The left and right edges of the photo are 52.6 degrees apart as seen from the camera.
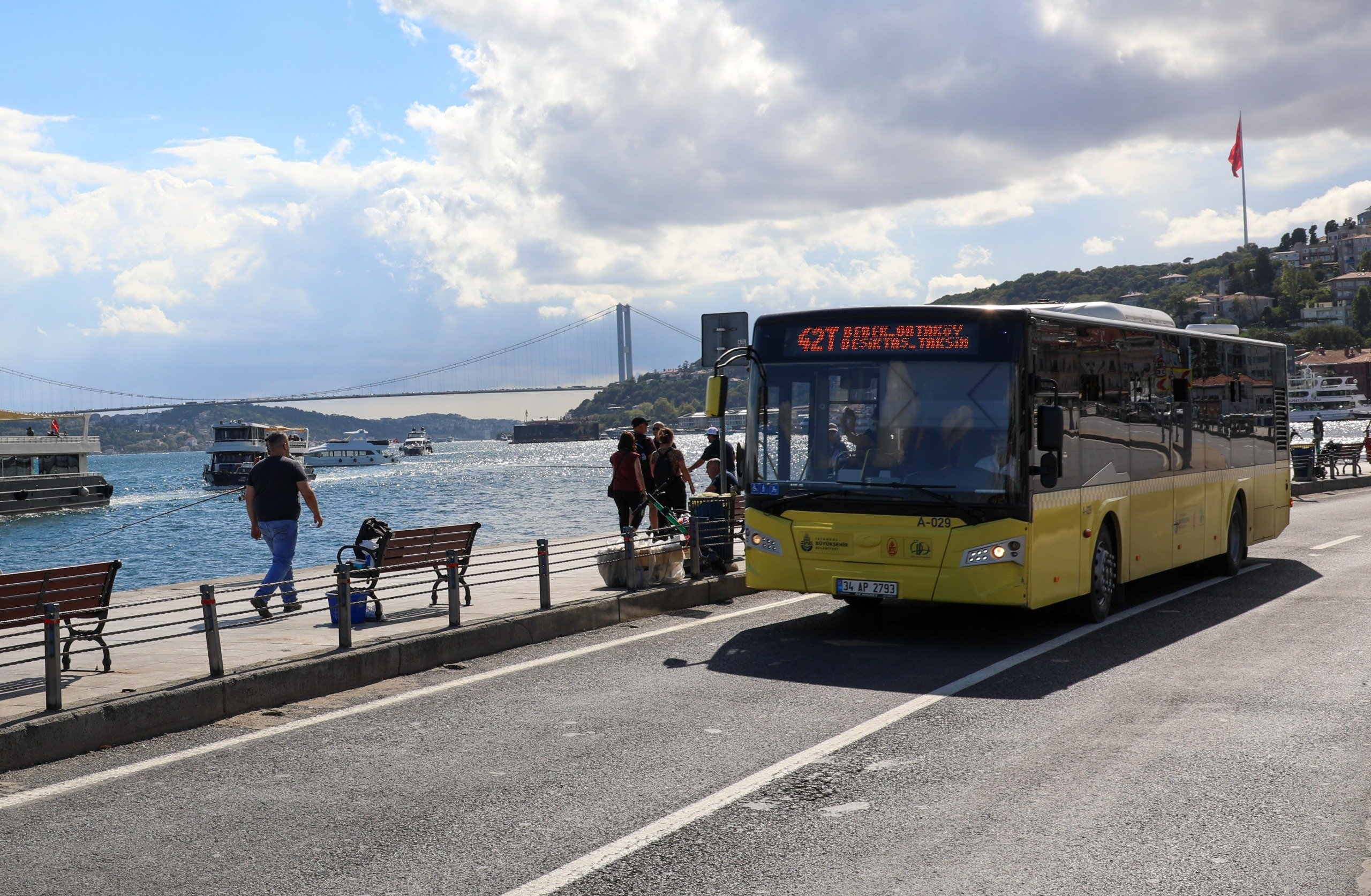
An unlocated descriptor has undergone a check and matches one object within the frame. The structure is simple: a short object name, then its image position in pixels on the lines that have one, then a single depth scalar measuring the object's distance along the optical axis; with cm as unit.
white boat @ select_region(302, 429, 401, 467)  14612
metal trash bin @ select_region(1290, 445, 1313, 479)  3441
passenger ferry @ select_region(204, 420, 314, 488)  9769
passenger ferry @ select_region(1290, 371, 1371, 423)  16300
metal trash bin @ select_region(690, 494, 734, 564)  1434
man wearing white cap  1854
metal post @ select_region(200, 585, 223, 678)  838
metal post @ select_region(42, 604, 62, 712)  739
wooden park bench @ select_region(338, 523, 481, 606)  1178
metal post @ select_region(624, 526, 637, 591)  1298
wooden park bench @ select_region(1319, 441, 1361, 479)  3716
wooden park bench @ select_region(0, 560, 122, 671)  828
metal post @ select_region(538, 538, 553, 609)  1147
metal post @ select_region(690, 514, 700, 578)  1395
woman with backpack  1767
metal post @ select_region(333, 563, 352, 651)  947
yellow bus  1035
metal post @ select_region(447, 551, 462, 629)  1055
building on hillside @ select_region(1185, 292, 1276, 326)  15280
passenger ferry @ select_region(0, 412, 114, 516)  6725
